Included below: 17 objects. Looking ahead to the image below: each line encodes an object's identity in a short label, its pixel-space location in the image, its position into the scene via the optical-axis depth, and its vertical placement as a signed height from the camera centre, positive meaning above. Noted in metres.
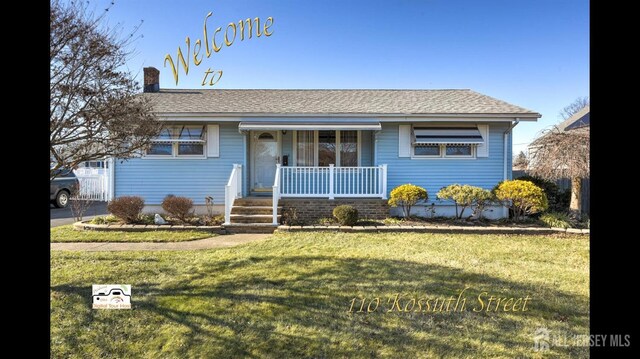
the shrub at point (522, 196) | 7.09 -0.42
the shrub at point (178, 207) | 7.61 -0.74
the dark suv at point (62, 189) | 11.39 -0.38
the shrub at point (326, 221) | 7.35 -1.15
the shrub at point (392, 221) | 7.52 -1.15
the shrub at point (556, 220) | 7.01 -1.04
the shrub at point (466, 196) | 7.43 -0.42
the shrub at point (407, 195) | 7.56 -0.41
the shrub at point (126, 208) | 7.39 -0.76
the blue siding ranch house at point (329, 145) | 8.23 +0.90
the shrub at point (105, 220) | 7.57 -1.12
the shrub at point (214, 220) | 7.56 -1.15
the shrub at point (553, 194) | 8.48 -0.43
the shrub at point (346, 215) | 7.08 -0.91
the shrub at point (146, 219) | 7.61 -1.11
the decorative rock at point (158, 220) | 7.47 -1.09
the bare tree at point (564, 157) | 7.27 +0.66
